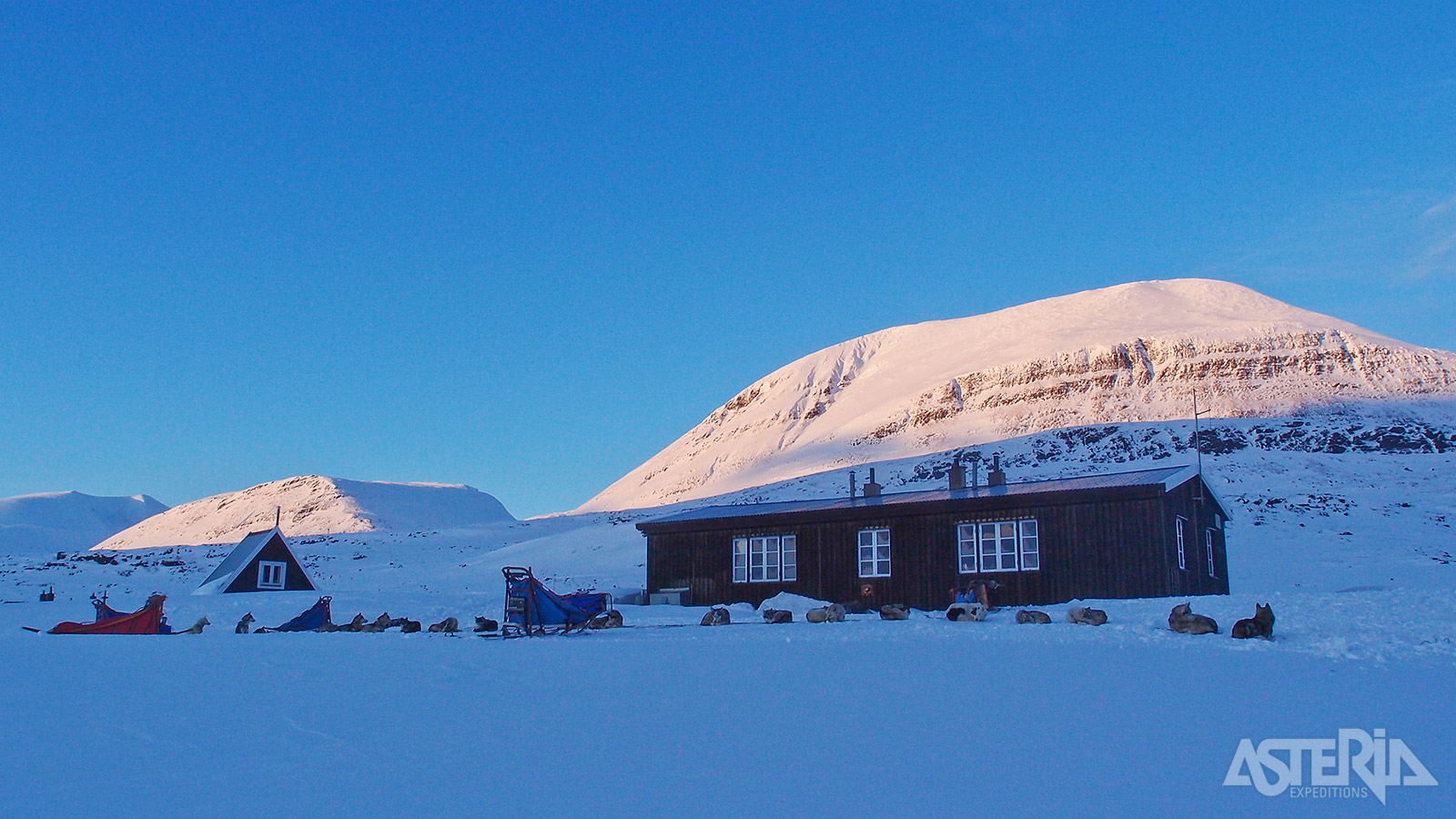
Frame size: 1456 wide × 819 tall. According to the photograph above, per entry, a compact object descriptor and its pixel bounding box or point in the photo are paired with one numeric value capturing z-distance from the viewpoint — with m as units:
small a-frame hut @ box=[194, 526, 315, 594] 29.55
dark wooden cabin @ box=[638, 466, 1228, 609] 20.36
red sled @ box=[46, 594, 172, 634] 17.52
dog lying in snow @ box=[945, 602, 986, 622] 16.67
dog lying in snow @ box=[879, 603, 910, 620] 17.41
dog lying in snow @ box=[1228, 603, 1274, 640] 12.40
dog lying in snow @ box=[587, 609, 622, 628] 18.05
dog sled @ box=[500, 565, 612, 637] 16.73
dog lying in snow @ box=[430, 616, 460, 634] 18.05
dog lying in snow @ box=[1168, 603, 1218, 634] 13.03
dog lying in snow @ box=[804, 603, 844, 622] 17.69
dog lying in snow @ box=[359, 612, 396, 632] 18.78
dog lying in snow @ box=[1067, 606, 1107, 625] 14.93
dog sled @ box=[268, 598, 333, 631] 19.66
